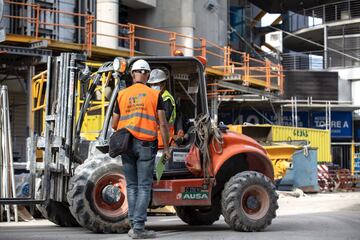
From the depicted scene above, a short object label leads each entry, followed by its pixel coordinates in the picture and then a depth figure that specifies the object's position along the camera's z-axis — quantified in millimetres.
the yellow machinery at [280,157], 21156
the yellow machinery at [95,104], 10077
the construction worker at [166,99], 9336
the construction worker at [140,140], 8016
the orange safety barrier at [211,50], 20703
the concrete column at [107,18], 26359
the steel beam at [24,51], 18500
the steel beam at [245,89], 26738
